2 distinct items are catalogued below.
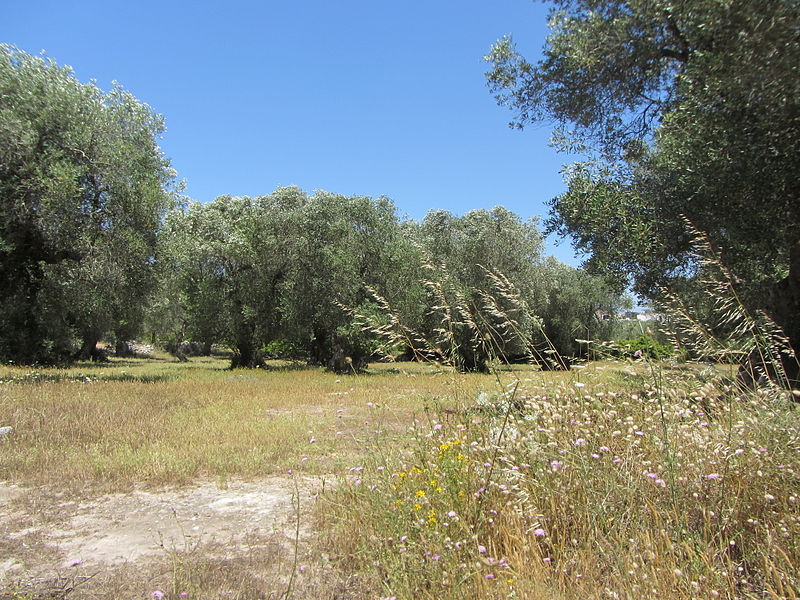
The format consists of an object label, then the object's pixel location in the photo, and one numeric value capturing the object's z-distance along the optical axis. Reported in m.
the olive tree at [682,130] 6.71
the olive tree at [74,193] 15.15
